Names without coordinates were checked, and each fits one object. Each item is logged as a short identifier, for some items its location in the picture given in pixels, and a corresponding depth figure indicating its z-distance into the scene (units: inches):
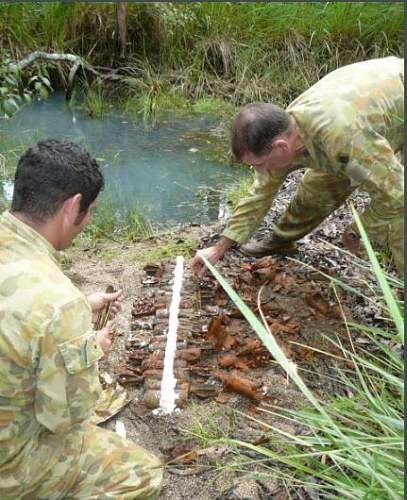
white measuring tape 110.7
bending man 116.3
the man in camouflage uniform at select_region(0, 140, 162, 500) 70.2
